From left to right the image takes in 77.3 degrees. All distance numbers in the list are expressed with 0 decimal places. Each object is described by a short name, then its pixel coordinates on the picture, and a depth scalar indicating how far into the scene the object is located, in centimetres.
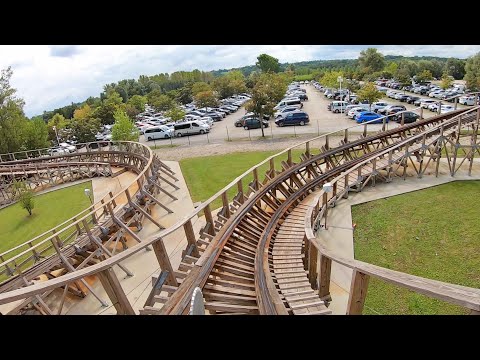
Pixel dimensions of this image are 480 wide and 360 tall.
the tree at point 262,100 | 2262
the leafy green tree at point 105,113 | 3769
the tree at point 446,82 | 3400
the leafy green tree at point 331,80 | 4087
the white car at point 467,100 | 2693
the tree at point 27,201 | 1412
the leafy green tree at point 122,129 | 2223
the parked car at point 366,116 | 2470
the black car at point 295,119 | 2636
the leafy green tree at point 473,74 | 3225
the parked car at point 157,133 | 2758
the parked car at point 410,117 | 2228
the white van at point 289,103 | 3506
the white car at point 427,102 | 2546
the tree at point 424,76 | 4271
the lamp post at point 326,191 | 838
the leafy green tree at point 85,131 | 3106
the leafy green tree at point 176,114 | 2952
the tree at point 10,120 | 2488
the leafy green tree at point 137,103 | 4841
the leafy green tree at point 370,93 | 2606
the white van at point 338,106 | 3048
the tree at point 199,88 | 4431
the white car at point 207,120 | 3048
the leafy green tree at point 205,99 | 4062
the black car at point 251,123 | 2664
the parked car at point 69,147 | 2828
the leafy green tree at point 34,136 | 2628
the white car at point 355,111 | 2660
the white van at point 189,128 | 2727
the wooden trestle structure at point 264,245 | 388
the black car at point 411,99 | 3273
